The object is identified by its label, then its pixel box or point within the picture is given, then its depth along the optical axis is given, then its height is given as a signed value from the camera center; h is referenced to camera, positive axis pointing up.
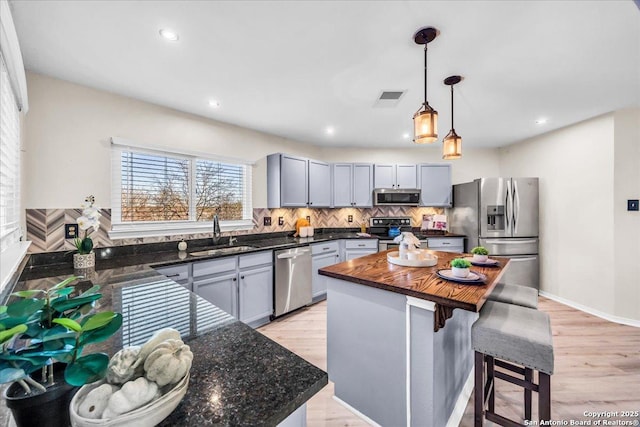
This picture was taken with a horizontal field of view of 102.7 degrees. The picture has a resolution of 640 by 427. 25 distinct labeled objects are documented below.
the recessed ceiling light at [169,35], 1.69 +1.20
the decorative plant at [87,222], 2.09 -0.07
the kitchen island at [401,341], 1.40 -0.82
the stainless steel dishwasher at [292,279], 3.17 -0.87
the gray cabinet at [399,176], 4.62 +0.63
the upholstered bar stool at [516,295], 1.81 -0.64
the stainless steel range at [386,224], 4.69 -0.25
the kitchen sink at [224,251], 2.72 -0.43
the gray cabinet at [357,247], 4.12 -0.58
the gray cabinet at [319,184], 4.18 +0.46
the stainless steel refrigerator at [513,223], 3.92 -0.21
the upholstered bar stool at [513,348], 1.31 -0.74
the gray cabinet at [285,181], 3.74 +0.47
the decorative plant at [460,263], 1.59 -0.33
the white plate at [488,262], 1.96 -0.41
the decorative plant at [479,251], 2.02 -0.33
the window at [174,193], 2.63 +0.24
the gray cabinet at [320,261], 3.68 -0.74
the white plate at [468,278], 1.53 -0.41
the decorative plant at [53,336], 0.42 -0.23
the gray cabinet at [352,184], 4.50 +0.48
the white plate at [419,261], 1.99 -0.40
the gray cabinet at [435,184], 4.63 +0.48
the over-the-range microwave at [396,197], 4.57 +0.25
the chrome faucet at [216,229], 3.13 -0.20
